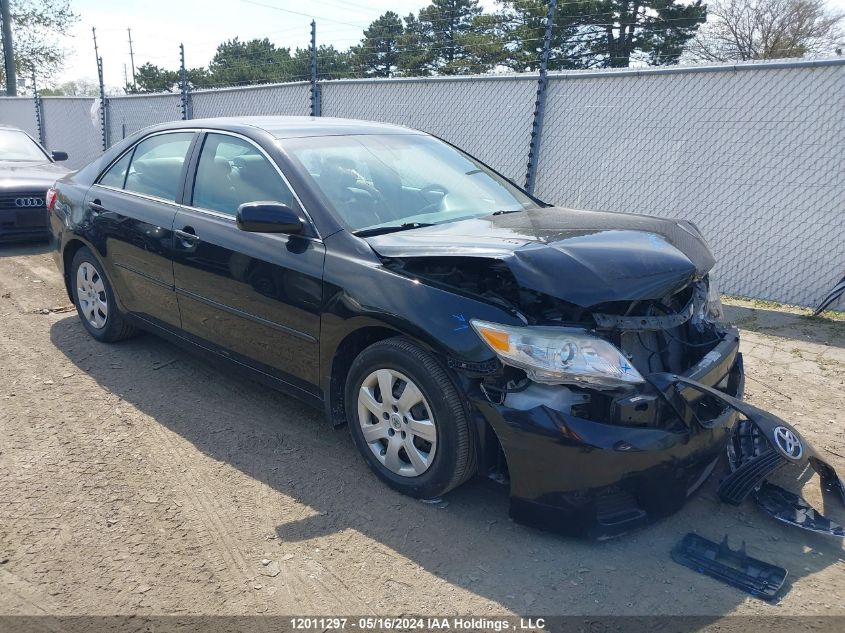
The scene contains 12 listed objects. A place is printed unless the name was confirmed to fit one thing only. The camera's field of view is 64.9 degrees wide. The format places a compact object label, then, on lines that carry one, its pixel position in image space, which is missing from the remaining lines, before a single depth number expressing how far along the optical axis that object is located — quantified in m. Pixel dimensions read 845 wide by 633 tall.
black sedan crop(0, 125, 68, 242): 7.75
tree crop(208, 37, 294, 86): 18.25
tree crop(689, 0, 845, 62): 25.64
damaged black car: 2.55
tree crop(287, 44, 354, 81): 16.73
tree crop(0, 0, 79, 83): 29.25
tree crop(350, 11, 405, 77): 21.38
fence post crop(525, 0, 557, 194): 7.07
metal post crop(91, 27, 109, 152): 14.69
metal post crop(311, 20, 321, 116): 9.41
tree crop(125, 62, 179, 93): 40.99
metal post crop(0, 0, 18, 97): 22.41
